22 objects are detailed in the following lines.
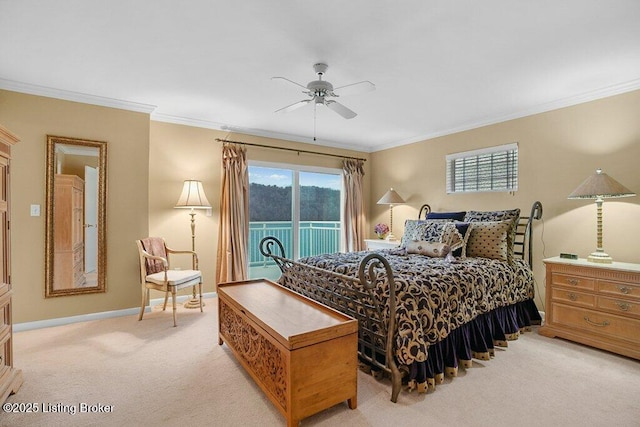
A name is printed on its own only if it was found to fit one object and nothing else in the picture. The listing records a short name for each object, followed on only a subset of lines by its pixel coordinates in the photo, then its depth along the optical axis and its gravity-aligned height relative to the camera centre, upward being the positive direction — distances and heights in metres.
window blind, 4.11 +0.66
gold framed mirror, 3.42 +0.01
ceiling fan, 2.58 +1.08
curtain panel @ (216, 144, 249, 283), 4.60 -0.04
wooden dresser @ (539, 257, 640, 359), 2.70 -0.82
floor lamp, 4.12 +0.23
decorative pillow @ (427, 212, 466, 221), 4.07 +0.02
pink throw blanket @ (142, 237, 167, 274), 3.76 -0.41
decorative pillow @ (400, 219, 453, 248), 3.56 -0.17
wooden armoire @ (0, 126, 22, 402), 2.11 -0.44
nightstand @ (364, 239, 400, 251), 5.12 -0.46
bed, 2.17 -0.63
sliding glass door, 5.18 +0.12
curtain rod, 4.75 +1.15
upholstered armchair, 3.55 -0.67
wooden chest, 1.78 -0.85
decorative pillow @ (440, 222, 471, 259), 3.35 -0.25
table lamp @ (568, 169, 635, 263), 2.90 +0.23
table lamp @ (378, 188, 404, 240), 5.28 +0.30
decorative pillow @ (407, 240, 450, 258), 3.25 -0.35
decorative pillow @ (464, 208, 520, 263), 3.37 -0.02
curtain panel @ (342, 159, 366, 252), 5.88 +0.20
